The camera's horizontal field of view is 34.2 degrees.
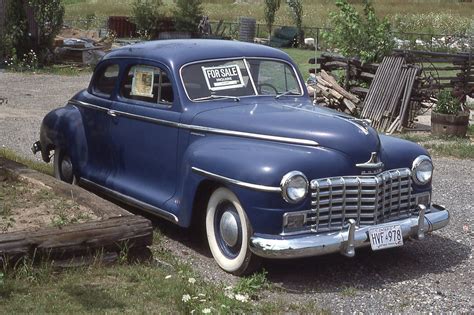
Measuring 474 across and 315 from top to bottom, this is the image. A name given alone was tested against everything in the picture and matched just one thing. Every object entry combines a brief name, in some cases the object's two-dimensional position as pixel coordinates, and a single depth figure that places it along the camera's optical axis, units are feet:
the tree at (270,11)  122.62
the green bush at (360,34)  51.29
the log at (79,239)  17.07
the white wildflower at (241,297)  16.60
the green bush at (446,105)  43.70
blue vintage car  18.01
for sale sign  22.00
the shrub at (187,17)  116.67
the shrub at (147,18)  115.85
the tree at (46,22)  74.38
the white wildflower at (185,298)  15.81
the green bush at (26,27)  74.59
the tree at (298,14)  119.75
